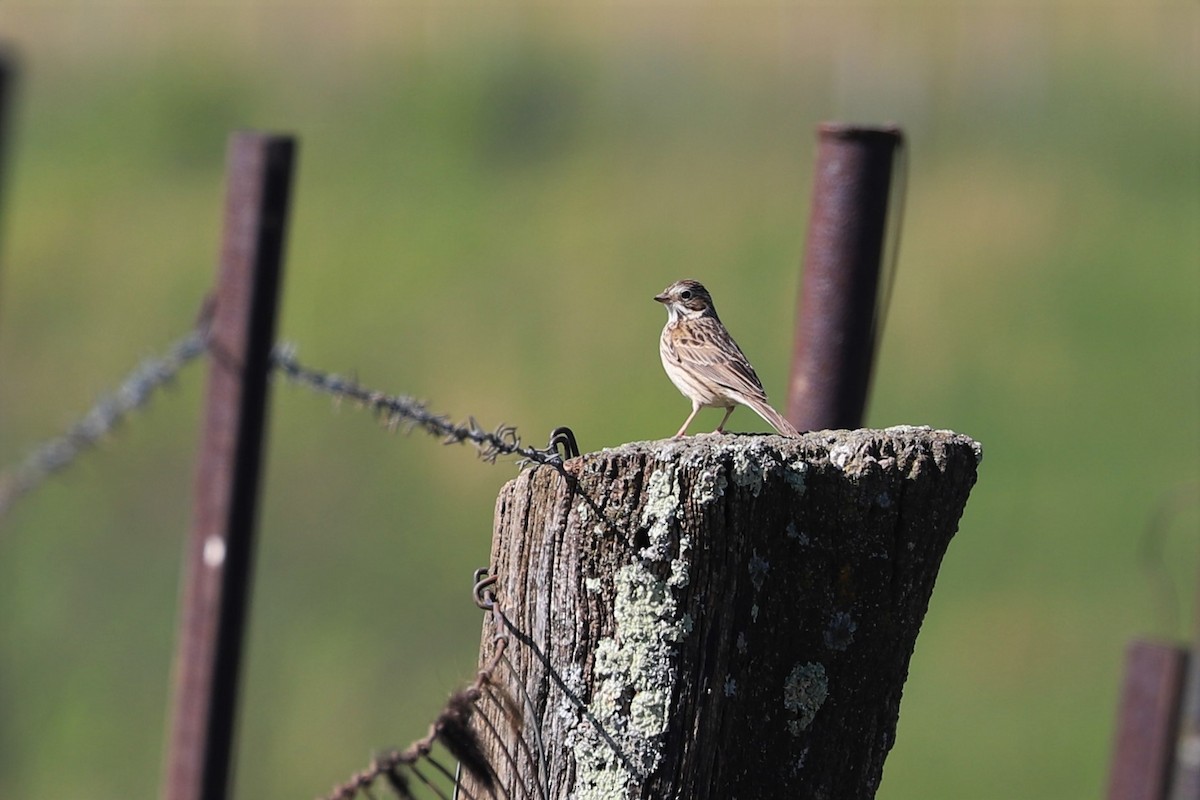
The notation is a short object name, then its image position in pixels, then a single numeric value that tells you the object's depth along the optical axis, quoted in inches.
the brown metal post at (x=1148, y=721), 497.4
